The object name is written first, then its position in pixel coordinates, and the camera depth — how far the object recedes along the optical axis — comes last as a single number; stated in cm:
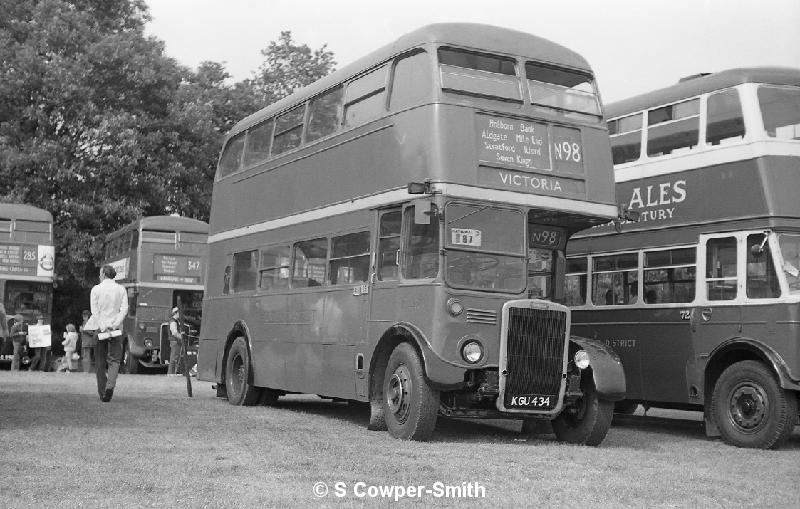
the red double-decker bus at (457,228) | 1148
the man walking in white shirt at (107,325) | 1585
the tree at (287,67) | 4391
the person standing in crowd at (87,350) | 3012
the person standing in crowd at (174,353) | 2871
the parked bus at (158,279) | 3141
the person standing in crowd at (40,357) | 3086
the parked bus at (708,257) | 1267
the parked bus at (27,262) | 3275
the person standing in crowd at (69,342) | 3191
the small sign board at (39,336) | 3005
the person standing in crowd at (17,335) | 2997
